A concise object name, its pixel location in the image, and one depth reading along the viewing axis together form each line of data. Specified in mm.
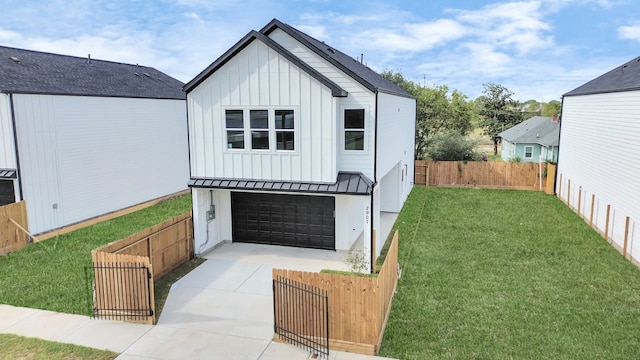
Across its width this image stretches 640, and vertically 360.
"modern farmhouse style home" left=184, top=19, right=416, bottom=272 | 13406
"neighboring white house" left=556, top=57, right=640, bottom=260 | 14852
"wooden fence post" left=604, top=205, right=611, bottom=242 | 16536
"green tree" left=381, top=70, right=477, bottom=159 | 39438
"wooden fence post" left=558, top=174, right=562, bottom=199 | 24658
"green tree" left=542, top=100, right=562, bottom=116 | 76250
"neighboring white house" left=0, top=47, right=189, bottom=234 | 16328
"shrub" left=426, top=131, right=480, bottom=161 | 30625
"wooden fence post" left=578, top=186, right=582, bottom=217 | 20531
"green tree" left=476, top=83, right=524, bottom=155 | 58281
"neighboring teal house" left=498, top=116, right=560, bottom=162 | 36634
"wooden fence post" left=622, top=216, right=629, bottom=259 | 14623
